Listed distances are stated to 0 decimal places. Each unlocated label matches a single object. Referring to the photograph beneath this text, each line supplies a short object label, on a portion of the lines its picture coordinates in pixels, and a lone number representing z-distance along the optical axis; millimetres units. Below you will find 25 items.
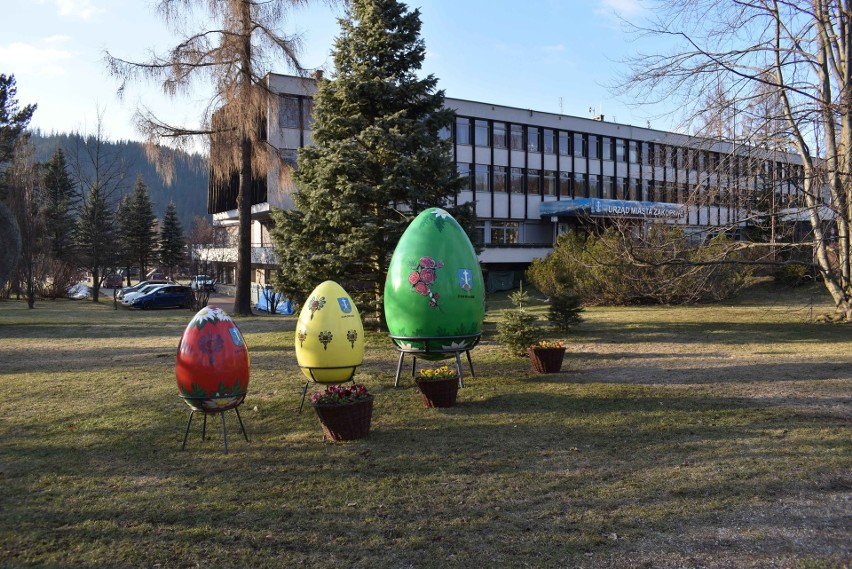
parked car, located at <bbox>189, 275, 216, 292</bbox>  32656
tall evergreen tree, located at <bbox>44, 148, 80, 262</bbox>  46269
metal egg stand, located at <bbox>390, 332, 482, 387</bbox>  9383
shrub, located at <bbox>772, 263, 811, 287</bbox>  29486
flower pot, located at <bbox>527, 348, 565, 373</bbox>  11016
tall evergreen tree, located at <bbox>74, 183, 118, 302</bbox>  37250
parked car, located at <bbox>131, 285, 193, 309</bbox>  33125
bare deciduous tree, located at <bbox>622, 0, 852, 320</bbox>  11823
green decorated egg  9375
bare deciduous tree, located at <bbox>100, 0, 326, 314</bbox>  21172
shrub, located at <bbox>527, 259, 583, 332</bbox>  17047
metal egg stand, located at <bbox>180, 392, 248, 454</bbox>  6750
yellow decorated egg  8297
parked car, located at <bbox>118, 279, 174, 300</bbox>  38994
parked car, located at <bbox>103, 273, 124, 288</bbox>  61709
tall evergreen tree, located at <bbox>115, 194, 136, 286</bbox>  47156
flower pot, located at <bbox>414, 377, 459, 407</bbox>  8453
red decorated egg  6707
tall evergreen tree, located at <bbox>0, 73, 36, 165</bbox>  33312
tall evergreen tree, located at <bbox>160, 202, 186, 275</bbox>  59531
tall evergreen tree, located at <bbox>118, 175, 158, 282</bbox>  52469
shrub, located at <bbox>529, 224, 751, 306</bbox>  24688
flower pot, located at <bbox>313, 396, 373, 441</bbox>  6848
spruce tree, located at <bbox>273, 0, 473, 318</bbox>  14977
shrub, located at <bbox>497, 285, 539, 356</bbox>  12219
